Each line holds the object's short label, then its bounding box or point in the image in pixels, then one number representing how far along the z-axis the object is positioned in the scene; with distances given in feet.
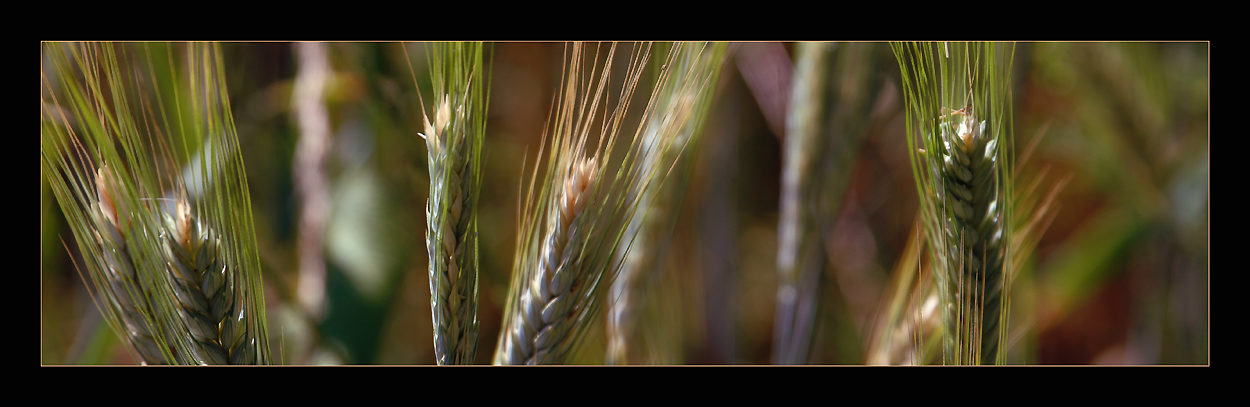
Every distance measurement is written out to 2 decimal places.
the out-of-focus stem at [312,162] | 2.35
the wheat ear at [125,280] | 2.11
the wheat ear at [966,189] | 2.13
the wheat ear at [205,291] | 2.10
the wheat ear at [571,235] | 2.11
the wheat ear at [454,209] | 2.09
